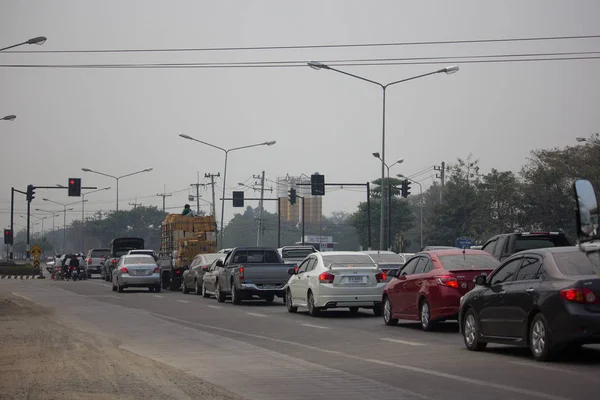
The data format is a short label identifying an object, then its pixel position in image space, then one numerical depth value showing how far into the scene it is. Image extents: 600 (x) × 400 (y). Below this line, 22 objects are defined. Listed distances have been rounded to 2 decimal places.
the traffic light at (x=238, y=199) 78.38
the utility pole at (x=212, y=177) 106.49
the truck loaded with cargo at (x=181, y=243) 48.53
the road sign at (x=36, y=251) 82.06
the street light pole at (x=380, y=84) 43.66
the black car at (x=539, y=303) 13.48
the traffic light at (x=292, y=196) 72.19
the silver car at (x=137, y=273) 45.06
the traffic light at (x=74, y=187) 70.12
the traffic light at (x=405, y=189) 64.69
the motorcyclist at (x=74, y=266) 69.31
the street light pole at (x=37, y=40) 32.84
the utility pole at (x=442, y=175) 101.12
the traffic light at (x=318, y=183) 62.69
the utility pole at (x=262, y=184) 114.05
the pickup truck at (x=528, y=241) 24.20
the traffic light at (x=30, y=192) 73.31
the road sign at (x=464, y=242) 57.08
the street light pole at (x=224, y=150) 69.64
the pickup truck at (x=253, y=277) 32.69
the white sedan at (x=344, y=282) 25.48
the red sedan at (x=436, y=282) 19.69
